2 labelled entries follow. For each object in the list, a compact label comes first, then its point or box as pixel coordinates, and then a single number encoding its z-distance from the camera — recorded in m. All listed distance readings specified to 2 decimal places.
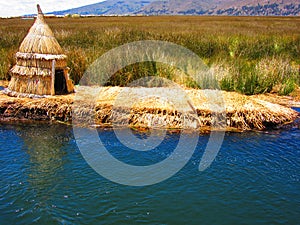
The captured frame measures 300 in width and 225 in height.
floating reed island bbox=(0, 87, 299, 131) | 10.45
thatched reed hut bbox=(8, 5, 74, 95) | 11.30
